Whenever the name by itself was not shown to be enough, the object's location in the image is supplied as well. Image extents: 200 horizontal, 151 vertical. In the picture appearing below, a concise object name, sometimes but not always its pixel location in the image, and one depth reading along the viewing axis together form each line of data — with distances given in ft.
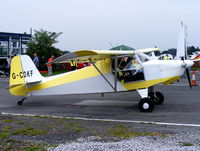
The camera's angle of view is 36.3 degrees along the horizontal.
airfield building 205.05
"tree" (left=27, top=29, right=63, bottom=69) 160.97
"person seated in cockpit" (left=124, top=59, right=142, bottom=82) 32.35
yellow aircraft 31.50
